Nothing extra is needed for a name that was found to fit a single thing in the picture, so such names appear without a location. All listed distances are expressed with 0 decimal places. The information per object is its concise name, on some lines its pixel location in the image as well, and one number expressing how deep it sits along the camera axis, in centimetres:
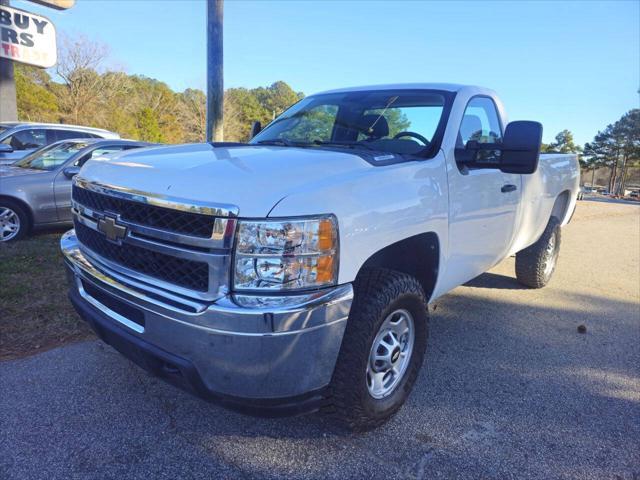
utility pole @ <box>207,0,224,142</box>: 718
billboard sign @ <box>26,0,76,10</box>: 1390
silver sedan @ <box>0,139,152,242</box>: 604
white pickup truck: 179
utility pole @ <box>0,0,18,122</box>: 1347
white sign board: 1305
